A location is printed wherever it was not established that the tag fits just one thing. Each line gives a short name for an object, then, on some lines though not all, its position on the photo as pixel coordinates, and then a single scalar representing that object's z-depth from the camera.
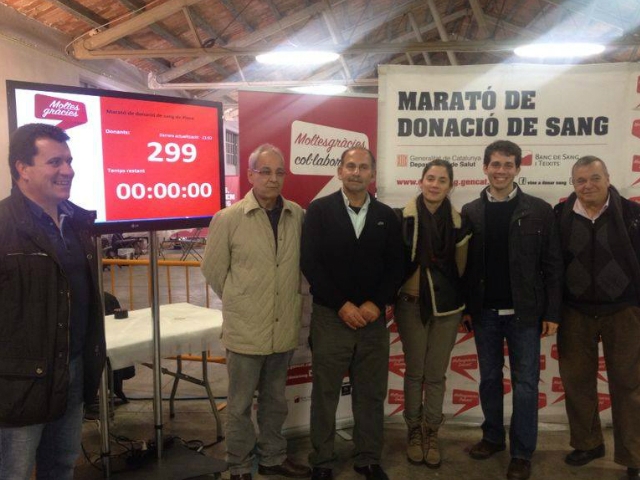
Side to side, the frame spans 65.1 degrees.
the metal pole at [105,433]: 2.49
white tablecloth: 2.83
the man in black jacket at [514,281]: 2.56
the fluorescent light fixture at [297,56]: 7.47
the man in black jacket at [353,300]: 2.46
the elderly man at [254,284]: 2.44
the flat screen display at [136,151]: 2.12
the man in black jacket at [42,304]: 1.56
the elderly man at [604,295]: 2.53
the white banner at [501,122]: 3.08
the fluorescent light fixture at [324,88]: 11.39
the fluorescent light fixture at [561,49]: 6.91
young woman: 2.65
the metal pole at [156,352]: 2.57
